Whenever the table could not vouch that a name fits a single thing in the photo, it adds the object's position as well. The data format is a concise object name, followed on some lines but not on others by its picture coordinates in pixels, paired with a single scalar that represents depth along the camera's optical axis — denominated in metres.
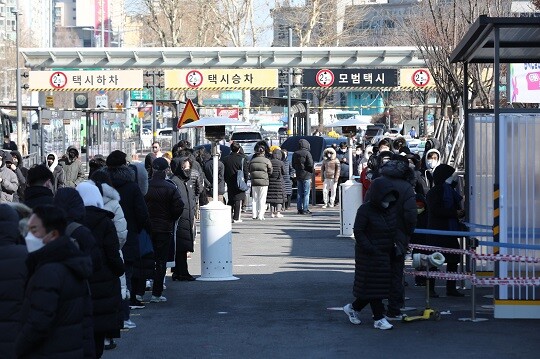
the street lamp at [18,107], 53.98
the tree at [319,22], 76.62
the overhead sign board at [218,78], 52.09
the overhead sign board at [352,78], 51.09
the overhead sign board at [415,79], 51.31
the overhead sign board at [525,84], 32.28
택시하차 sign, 52.62
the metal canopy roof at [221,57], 50.16
